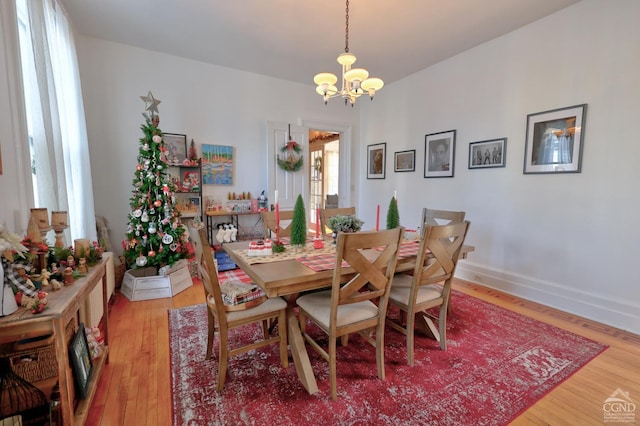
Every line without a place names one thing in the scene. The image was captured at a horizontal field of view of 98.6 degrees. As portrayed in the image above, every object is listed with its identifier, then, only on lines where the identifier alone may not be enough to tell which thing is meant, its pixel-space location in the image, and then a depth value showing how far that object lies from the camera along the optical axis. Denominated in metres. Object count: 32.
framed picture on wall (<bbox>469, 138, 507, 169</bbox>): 3.32
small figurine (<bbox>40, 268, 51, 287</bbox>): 1.33
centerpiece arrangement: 2.22
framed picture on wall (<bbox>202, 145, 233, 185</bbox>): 4.17
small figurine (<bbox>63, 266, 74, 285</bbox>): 1.42
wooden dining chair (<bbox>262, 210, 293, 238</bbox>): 2.78
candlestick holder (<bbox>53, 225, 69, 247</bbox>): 1.75
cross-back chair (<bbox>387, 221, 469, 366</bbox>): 1.83
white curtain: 1.97
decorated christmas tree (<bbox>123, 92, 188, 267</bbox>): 3.04
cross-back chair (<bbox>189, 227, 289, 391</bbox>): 1.60
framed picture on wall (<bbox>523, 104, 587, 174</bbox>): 2.72
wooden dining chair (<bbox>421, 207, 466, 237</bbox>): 2.71
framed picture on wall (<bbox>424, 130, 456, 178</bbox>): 3.87
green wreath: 4.62
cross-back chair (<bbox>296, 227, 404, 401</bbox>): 1.51
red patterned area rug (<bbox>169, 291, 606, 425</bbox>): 1.53
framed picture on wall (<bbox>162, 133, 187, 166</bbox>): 3.85
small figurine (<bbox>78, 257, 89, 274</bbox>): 1.58
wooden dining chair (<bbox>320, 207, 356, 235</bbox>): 2.99
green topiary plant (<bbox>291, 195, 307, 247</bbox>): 2.27
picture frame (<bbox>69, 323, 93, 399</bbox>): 1.44
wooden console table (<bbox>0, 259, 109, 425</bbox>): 1.10
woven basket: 1.37
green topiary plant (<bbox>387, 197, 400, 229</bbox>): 2.61
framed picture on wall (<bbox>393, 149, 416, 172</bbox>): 4.43
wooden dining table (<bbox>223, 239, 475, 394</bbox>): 1.53
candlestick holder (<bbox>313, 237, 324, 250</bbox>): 2.23
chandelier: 2.27
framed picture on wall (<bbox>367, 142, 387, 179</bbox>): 4.99
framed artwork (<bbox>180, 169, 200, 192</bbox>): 3.88
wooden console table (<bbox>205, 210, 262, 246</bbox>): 4.06
